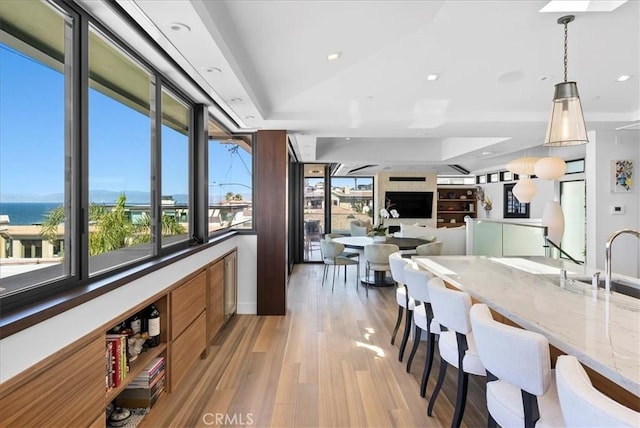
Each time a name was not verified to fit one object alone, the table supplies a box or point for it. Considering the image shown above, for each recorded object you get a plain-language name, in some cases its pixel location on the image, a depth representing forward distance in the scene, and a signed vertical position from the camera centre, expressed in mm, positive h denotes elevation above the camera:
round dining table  5957 -600
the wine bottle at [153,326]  2416 -818
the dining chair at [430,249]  5602 -638
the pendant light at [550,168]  3641 +436
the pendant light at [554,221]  4496 -143
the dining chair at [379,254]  5584 -739
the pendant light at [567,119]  2340 +618
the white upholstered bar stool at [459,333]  1988 -719
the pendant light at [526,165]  4723 +603
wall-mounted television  11094 +197
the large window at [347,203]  9219 +171
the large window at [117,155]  2023 +345
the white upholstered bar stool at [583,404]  916 -533
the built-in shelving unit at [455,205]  13211 +168
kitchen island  1253 -511
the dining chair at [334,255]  6031 -801
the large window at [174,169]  3018 +369
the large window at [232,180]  4373 +379
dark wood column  4590 -32
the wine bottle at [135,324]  2379 -789
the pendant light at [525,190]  5066 +289
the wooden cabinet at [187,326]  2592 -964
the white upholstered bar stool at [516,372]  1329 -649
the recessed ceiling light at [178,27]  1973 +1039
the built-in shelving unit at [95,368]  1255 -772
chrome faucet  2017 -304
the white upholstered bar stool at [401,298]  3176 -839
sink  2274 -503
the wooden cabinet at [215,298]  3416 -926
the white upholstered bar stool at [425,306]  2591 -722
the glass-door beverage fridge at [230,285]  4070 -934
